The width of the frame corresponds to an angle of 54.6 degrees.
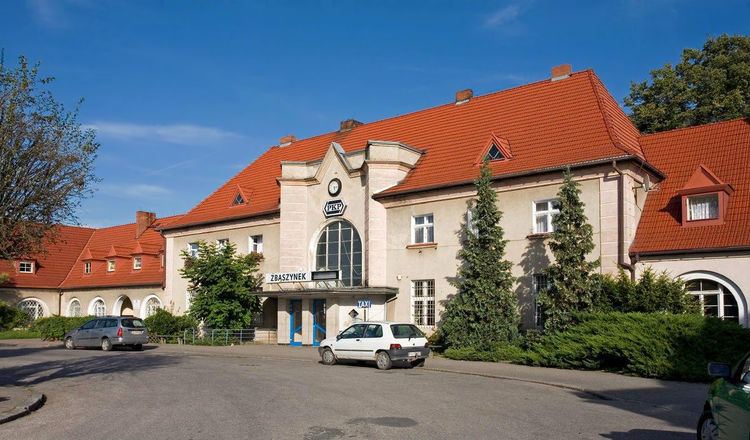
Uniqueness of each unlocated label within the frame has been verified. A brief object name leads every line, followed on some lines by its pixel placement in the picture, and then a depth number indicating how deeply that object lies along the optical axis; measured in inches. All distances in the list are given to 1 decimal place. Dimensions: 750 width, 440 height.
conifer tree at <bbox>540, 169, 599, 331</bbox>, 930.7
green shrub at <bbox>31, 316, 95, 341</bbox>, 1592.0
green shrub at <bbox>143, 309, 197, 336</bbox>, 1477.6
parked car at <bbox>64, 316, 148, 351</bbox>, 1256.8
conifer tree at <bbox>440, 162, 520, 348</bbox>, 1019.3
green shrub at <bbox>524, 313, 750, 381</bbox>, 764.0
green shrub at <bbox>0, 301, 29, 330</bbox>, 1937.7
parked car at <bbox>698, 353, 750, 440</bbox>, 292.8
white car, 887.7
